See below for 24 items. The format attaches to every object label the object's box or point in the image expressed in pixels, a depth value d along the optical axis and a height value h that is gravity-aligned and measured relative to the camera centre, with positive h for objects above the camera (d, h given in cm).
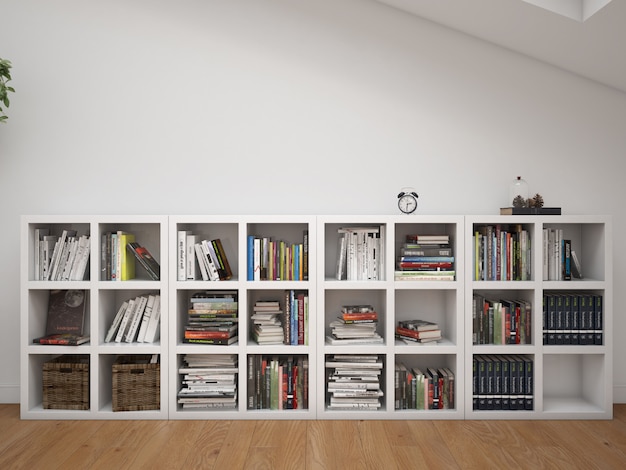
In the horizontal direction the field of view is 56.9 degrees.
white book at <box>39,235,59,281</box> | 337 -16
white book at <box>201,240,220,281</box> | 334 -14
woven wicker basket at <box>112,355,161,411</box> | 332 -87
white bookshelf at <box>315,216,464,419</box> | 329 -54
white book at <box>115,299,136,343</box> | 338 -51
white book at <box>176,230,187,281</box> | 334 -13
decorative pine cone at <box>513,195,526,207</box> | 342 +21
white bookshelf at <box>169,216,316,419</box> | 329 -55
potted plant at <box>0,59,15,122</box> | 335 +87
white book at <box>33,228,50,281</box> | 337 -12
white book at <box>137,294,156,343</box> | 338 -50
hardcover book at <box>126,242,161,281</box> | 335 -15
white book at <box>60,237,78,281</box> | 337 -15
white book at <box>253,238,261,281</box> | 332 -15
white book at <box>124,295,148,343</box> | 338 -51
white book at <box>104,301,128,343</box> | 339 -53
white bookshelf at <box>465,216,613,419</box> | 330 -48
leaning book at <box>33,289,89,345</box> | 346 -48
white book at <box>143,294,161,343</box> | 337 -52
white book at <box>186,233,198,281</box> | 335 -14
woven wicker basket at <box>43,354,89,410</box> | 333 -88
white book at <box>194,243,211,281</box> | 335 -16
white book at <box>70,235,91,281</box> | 337 -16
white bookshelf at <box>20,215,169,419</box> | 330 -54
